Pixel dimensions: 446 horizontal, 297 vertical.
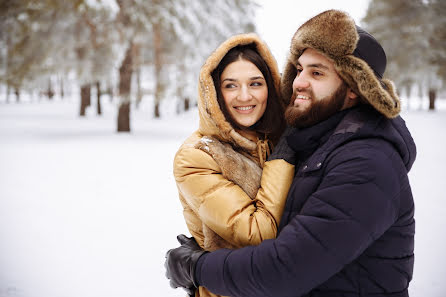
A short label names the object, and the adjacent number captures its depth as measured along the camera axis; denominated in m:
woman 1.67
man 1.24
